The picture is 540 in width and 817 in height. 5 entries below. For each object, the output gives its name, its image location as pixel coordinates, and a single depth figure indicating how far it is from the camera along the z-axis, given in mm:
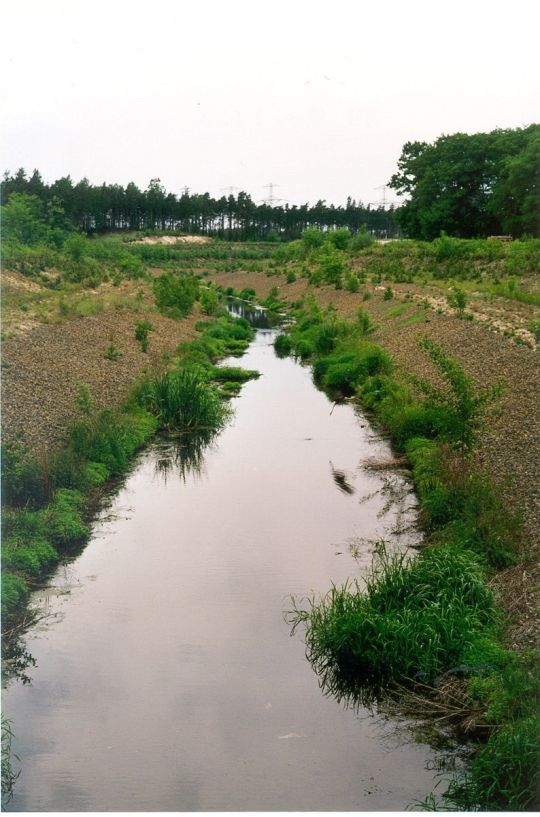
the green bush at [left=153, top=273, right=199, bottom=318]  39656
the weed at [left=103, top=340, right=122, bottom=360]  25750
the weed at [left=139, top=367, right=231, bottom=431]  21688
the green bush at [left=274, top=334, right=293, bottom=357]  36288
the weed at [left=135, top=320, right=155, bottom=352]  29378
